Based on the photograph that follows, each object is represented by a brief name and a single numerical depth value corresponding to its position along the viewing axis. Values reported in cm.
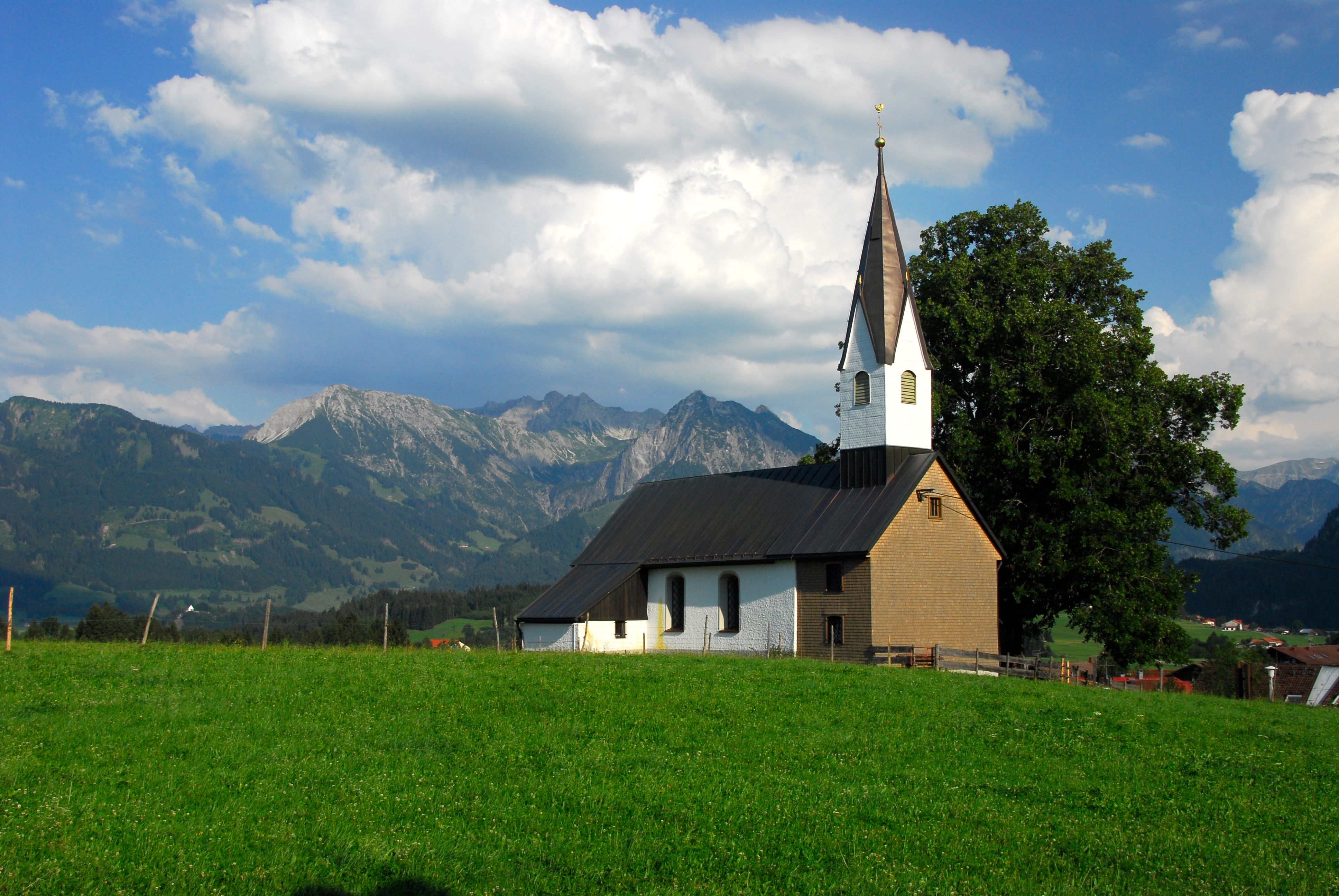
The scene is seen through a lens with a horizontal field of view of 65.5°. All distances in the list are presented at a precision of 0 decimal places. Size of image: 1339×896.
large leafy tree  3816
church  3659
